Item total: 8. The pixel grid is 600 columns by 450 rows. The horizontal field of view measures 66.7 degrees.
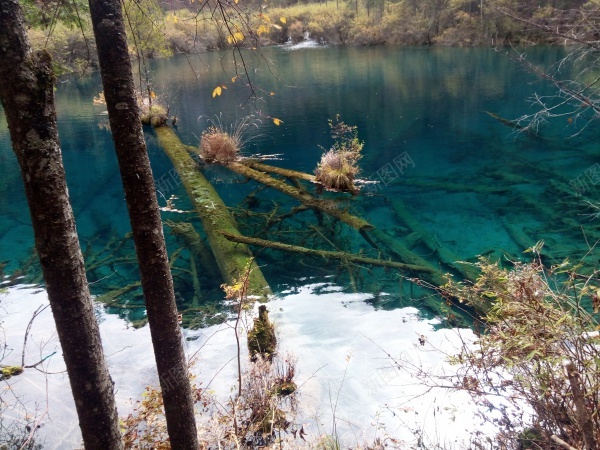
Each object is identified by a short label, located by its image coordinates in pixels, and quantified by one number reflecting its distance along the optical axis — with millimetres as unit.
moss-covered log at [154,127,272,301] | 6816
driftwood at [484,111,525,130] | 16153
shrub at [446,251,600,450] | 2617
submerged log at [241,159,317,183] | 11781
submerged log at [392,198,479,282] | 7082
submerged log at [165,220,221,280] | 7852
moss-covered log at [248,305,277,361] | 5211
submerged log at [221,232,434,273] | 7418
